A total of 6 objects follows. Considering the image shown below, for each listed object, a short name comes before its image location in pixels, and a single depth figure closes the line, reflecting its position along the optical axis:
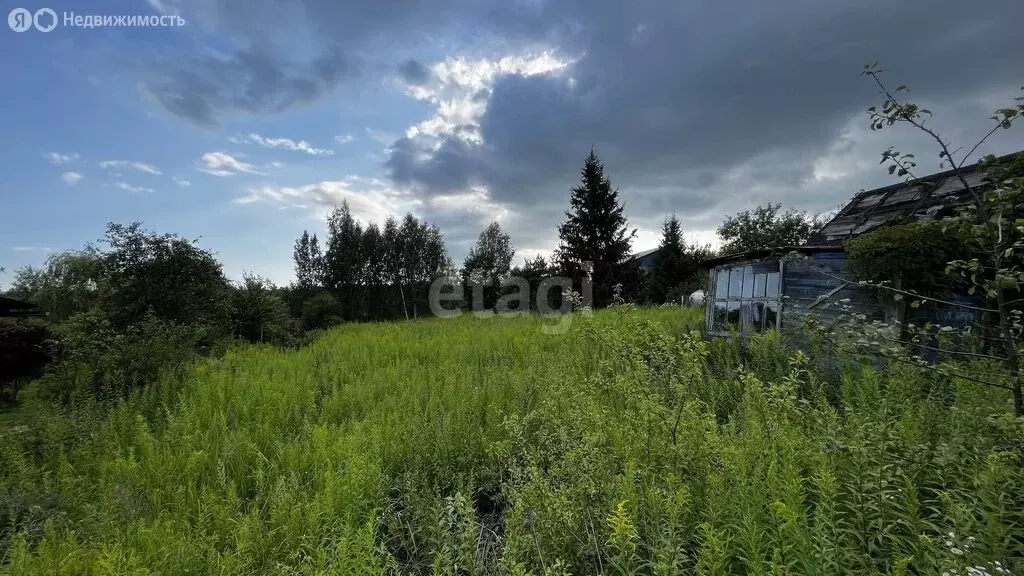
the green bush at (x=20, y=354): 7.25
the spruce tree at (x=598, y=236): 21.27
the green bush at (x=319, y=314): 18.37
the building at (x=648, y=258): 32.09
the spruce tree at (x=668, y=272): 22.52
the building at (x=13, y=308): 9.88
